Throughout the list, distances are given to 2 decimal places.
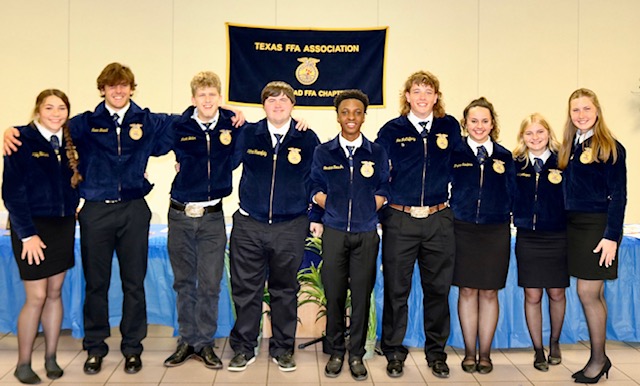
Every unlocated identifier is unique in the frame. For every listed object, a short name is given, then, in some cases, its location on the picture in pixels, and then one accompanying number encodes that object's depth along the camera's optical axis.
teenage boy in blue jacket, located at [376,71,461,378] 2.78
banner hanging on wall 5.19
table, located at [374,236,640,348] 3.27
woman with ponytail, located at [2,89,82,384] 2.59
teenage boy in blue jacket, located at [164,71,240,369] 2.85
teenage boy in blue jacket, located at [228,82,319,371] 2.82
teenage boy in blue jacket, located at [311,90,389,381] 2.76
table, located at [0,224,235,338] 3.24
